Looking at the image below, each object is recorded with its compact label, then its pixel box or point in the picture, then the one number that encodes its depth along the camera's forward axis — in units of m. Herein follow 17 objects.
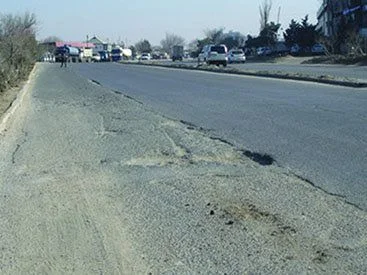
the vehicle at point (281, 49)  94.76
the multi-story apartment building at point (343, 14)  76.69
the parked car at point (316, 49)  90.62
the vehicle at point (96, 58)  133.84
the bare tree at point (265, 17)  120.28
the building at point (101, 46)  176.68
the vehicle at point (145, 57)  127.75
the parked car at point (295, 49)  94.48
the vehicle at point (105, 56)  127.93
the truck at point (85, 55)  131.88
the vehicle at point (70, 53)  109.60
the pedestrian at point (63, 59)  81.62
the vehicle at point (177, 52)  119.74
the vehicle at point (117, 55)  123.75
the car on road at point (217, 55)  60.44
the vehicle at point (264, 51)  98.99
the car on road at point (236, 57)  77.88
